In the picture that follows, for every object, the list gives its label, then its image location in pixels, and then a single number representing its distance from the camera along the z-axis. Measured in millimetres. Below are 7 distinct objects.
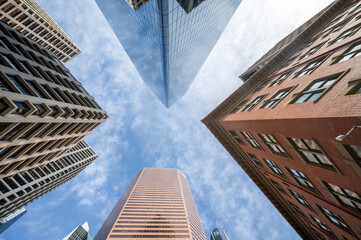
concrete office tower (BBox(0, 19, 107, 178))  18422
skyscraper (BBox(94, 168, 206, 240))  103250
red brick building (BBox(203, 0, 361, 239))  8883
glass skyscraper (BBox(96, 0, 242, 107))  28975
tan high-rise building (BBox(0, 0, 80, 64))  47731
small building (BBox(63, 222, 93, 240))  119288
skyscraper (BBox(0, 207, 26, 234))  96600
